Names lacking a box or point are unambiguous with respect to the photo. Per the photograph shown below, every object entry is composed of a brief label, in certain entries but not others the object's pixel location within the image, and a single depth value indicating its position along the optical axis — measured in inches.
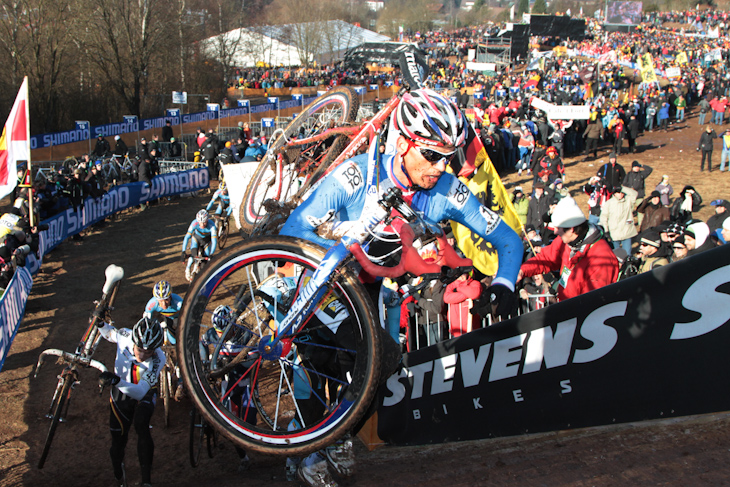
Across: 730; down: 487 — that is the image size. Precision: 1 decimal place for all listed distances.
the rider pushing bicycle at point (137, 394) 243.8
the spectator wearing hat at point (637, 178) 638.5
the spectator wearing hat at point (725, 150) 858.1
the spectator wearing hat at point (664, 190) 562.6
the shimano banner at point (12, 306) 351.9
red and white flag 431.5
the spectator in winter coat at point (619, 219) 521.0
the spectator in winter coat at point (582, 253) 231.8
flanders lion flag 379.6
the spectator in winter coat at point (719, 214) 423.8
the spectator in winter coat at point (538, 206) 567.3
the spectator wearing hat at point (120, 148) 976.3
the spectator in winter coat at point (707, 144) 850.1
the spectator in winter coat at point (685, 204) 515.8
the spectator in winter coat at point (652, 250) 321.1
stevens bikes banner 184.2
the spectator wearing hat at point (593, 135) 998.4
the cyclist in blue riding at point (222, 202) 620.5
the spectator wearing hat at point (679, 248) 295.1
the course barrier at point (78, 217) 371.9
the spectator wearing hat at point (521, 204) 593.3
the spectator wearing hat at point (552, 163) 718.5
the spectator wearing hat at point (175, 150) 1034.7
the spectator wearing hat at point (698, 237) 305.6
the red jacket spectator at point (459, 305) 283.9
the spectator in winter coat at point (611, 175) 660.7
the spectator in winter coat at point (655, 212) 510.3
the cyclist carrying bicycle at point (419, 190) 155.6
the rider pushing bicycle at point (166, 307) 330.3
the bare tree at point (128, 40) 1397.6
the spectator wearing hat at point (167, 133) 1061.1
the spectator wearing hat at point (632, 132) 1011.2
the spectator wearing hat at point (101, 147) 971.3
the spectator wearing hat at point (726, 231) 301.7
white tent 2544.3
